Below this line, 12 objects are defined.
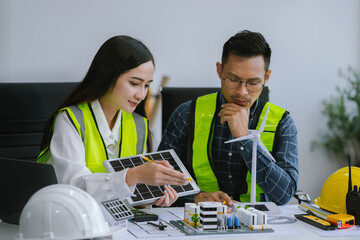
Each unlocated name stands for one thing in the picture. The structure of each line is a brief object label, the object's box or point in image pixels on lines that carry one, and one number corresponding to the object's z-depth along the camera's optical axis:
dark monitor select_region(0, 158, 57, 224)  2.00
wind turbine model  2.28
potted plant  3.64
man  2.41
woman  2.23
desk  2.06
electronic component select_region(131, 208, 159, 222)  2.16
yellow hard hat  2.23
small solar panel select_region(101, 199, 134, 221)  2.06
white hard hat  1.78
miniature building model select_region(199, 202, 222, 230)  2.09
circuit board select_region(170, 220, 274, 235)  2.07
